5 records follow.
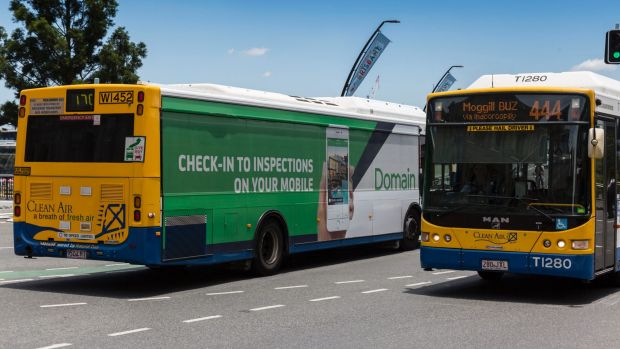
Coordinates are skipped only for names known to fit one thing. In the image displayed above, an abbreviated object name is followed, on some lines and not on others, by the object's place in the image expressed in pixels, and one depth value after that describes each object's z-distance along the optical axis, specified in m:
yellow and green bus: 11.88
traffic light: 18.00
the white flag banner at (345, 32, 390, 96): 34.83
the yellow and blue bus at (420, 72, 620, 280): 11.33
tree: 33.66
